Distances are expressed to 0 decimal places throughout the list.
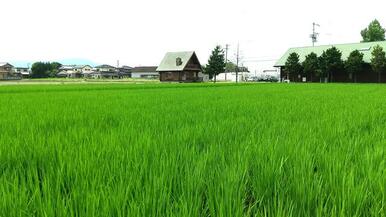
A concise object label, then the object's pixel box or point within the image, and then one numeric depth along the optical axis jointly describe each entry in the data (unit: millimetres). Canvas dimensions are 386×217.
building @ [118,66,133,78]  103269
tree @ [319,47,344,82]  43719
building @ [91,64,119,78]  97000
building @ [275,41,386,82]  43188
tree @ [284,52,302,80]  46844
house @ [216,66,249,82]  72388
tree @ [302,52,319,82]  45053
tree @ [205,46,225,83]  62938
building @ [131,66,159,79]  96588
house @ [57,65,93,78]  94000
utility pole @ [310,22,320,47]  57153
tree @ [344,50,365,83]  41688
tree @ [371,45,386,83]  39944
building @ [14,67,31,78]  91162
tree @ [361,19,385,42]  60062
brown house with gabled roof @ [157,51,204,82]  53250
